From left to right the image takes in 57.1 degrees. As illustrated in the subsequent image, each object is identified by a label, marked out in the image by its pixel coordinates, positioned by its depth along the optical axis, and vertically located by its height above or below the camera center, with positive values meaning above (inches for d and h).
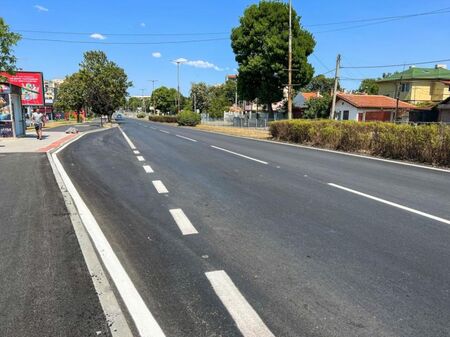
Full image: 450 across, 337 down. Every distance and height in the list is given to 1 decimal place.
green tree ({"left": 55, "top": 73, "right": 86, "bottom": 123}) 2834.6 +80.3
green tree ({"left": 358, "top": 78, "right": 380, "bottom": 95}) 3944.4 +222.1
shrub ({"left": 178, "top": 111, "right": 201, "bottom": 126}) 2358.5 -69.2
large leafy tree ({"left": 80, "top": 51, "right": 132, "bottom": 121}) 2216.9 +127.3
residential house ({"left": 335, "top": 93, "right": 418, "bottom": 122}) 2086.1 +9.4
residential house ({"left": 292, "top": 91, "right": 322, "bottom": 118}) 2623.5 +59.8
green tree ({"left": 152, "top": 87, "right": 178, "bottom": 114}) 5083.7 +98.3
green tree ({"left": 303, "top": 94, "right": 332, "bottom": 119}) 2233.0 +2.7
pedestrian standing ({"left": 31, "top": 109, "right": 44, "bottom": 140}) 916.0 -39.9
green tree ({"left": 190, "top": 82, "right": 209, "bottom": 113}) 4333.2 +122.2
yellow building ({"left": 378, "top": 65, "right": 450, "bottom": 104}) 2452.0 +137.4
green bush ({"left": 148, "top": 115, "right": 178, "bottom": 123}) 3107.8 -102.3
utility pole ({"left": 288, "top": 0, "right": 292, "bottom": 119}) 1304.1 +20.9
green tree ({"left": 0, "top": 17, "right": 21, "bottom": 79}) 782.5 +113.0
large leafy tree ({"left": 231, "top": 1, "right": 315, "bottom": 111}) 1971.0 +283.9
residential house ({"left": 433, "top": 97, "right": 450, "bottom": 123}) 1721.9 +1.3
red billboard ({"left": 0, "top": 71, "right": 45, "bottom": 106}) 1648.6 +80.4
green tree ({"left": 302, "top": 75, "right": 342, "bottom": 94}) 4151.1 +254.6
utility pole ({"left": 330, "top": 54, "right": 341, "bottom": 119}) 1362.0 +133.5
